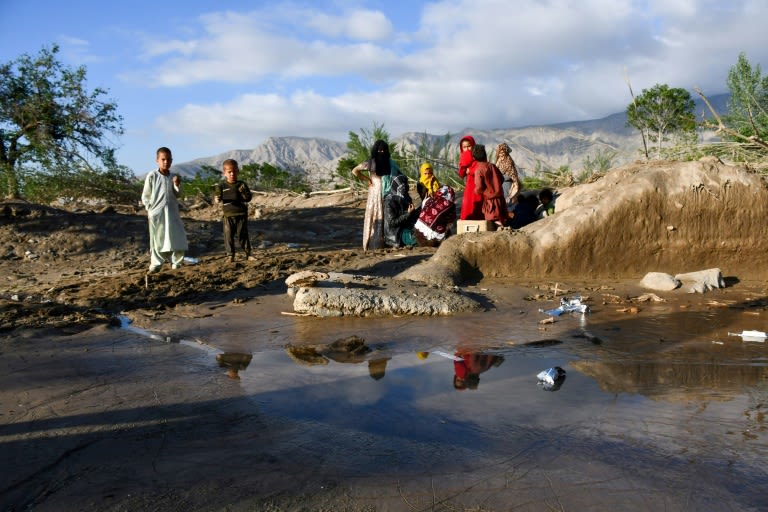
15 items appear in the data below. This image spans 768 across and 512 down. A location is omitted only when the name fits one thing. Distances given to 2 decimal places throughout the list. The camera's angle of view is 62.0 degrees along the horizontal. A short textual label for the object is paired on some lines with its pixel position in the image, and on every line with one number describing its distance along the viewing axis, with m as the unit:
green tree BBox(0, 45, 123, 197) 15.12
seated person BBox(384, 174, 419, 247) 9.22
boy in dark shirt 8.36
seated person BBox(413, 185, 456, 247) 9.05
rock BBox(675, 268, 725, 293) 6.46
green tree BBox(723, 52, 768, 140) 10.36
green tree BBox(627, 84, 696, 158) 22.40
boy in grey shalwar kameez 7.82
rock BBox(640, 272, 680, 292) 6.48
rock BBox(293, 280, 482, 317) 5.76
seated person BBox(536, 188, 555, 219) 9.34
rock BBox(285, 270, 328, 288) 6.01
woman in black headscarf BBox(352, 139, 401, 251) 9.19
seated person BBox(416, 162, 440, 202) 9.79
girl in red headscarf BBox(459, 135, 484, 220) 8.45
